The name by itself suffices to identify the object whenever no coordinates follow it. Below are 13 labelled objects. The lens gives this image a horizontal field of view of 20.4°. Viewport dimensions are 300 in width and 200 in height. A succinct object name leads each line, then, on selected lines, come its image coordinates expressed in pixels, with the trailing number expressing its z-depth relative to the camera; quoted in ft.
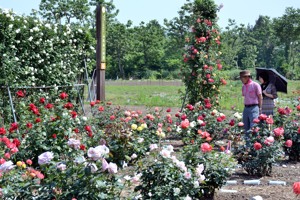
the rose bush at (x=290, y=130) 39.22
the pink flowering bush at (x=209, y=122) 46.64
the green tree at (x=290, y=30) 357.45
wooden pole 63.50
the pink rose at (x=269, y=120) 32.98
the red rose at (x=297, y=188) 16.94
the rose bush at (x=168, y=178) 20.55
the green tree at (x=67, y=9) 261.21
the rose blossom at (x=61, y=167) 18.39
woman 44.88
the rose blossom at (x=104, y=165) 17.47
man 41.24
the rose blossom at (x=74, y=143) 19.90
